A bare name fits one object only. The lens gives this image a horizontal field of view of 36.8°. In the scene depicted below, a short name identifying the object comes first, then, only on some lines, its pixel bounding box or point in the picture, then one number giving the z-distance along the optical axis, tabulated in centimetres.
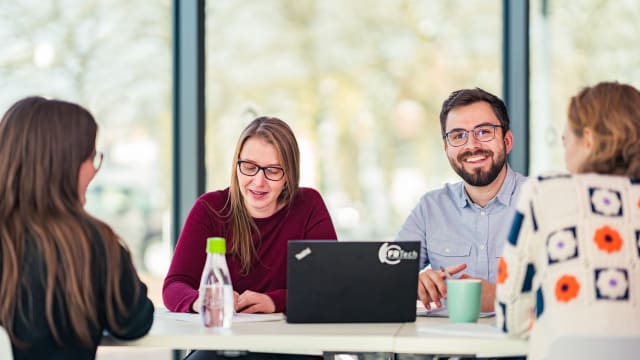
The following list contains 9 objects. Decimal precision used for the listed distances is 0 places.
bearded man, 314
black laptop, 239
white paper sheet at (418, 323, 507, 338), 227
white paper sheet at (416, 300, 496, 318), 269
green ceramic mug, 248
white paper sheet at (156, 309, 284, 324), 257
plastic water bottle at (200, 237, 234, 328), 244
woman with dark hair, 216
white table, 220
